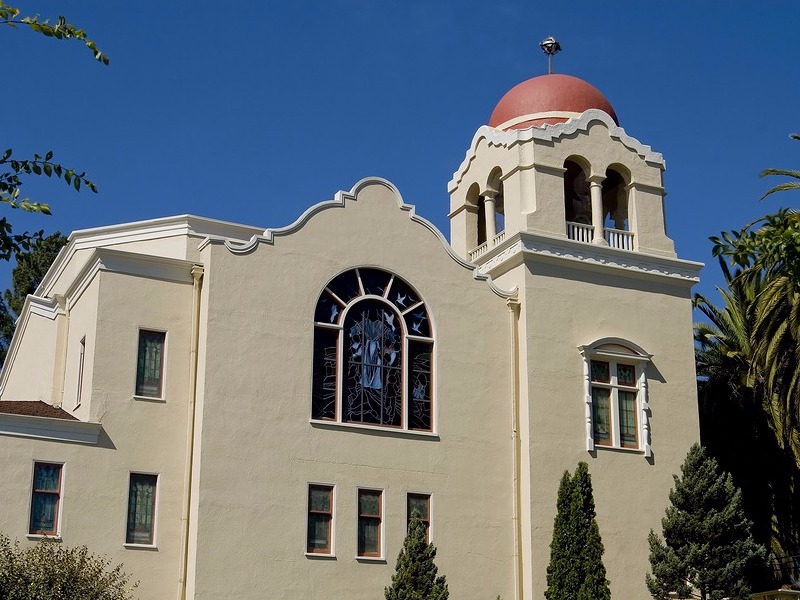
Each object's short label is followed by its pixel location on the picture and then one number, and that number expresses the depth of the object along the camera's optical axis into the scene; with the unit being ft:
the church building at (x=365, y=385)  81.10
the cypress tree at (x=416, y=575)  77.46
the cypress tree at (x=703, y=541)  85.05
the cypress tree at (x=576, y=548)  81.87
